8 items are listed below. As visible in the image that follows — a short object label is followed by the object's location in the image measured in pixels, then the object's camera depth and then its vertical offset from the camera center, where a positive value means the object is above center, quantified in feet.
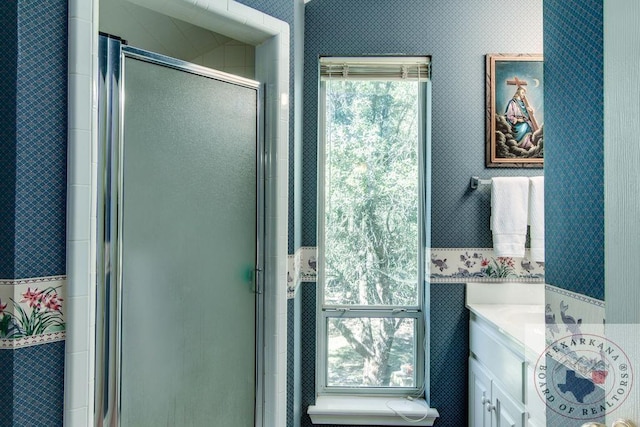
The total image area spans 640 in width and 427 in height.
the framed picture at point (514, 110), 7.54 +1.93
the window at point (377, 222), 7.98 -0.09
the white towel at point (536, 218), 7.23 +0.00
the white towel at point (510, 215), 7.26 +0.05
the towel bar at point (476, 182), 7.55 +0.64
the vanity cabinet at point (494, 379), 5.41 -2.36
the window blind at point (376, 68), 7.71 +2.75
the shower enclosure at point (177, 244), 4.21 -0.31
